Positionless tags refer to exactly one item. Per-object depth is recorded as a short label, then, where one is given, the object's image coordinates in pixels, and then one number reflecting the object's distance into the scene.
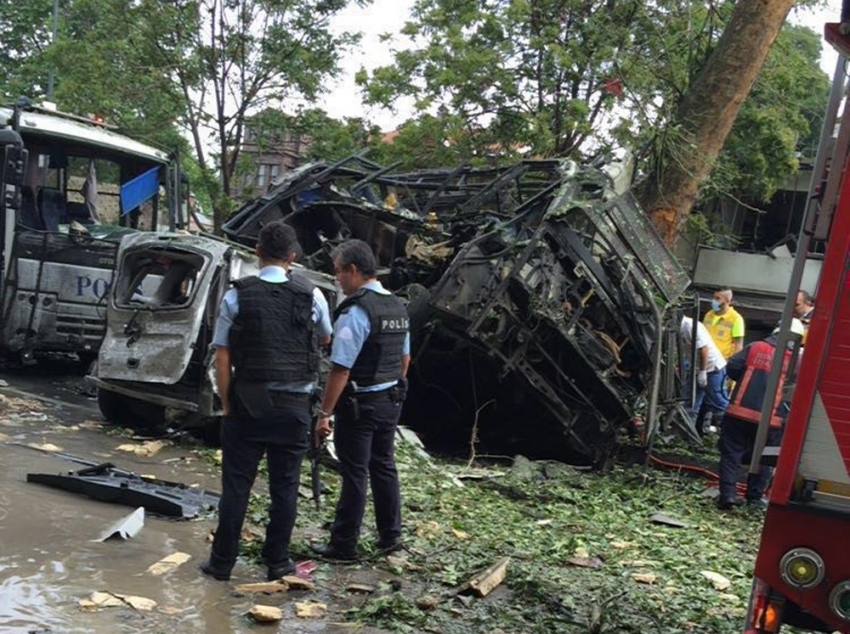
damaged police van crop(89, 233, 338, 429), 7.23
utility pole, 20.24
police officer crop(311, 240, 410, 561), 4.73
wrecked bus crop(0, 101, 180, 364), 9.57
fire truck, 2.84
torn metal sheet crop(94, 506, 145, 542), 4.86
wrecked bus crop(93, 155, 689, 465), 8.08
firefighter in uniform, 7.21
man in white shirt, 10.23
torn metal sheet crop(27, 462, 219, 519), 5.44
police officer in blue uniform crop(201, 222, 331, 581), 4.28
